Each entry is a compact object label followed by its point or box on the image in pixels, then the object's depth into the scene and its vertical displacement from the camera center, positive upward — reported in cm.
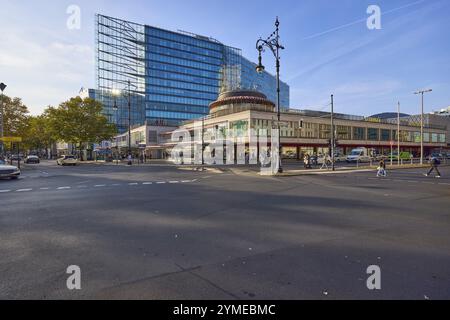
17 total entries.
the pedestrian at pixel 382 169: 1934 -129
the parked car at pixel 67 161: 3962 -118
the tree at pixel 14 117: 4103 +603
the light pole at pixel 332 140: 2680 +129
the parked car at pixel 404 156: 4835 -80
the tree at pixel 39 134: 4510 +463
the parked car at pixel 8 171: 1803 -128
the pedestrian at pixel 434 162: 1870 -75
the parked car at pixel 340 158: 4797 -113
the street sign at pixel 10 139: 2707 +159
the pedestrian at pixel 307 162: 2738 -104
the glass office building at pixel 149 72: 9069 +2975
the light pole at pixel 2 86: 2821 +751
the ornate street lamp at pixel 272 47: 1891 +828
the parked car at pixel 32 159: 4894 -107
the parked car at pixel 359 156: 4253 -64
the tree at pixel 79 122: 4534 +575
